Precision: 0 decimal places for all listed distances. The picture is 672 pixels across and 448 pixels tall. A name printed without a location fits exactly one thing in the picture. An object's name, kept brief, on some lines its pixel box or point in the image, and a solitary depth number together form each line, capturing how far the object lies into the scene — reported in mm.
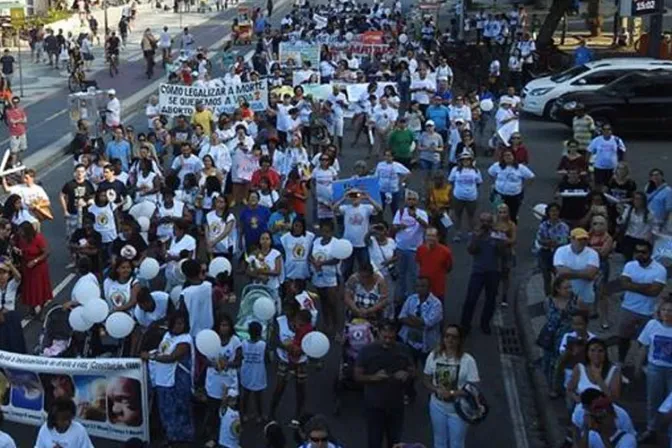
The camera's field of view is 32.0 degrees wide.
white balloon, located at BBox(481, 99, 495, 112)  22294
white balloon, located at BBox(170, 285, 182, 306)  10797
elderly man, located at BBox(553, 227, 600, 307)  11297
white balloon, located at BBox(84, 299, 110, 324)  10164
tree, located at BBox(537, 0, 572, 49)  34312
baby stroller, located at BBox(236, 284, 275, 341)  10438
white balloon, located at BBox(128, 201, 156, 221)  13875
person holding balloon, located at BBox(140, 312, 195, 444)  9445
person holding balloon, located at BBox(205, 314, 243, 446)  9547
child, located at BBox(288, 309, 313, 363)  9891
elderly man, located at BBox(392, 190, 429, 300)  12930
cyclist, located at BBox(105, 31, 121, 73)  36781
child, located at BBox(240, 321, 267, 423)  9820
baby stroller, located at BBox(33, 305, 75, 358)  10414
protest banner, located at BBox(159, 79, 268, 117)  21109
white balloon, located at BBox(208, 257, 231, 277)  11523
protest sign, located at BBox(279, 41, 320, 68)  29006
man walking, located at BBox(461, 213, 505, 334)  12328
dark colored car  24016
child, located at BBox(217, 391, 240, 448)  9328
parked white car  25516
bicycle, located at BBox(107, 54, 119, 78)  36875
